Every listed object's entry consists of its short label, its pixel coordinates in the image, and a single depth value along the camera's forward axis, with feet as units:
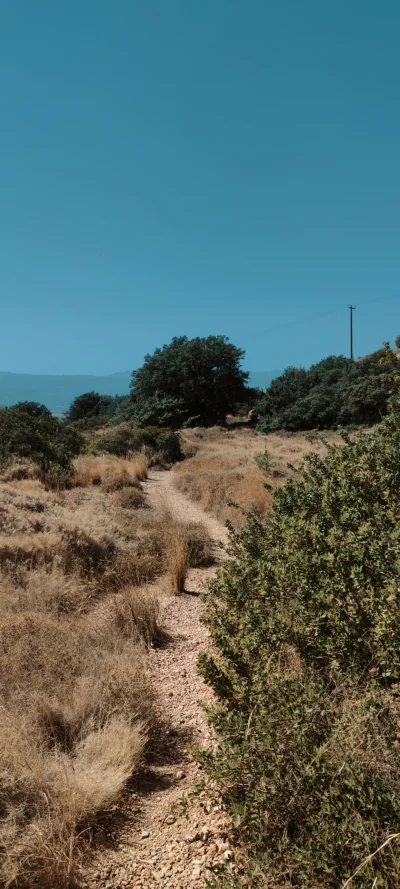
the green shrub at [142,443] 59.06
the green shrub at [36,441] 37.96
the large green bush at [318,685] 6.18
